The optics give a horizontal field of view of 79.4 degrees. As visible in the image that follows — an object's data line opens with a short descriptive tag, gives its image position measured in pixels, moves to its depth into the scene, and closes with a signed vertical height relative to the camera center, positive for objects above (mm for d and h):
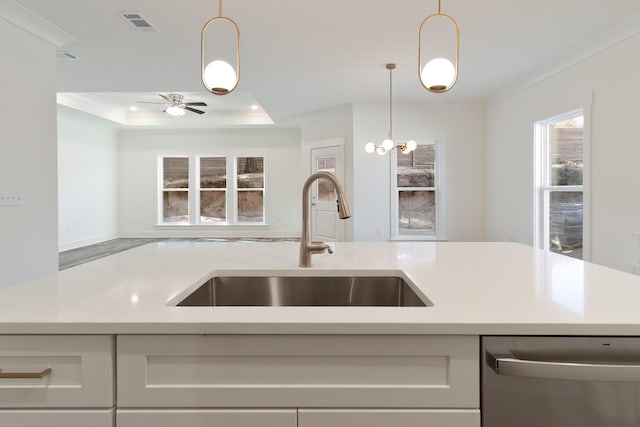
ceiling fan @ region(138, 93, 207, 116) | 6499 +1914
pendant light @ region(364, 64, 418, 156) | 4709 +845
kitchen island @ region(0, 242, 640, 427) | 792 -323
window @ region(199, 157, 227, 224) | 9500 +611
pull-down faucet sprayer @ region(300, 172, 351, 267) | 1375 -101
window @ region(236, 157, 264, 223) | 9469 +535
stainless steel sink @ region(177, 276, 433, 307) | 1355 -284
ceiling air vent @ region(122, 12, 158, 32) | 3256 +1661
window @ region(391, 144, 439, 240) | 6660 +297
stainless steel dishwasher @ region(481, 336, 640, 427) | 781 -361
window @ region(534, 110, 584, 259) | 4352 +327
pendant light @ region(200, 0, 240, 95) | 1663 +581
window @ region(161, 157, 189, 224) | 9516 +585
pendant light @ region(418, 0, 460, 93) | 1650 +590
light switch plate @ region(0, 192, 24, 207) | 3080 +92
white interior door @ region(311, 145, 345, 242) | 7113 +221
